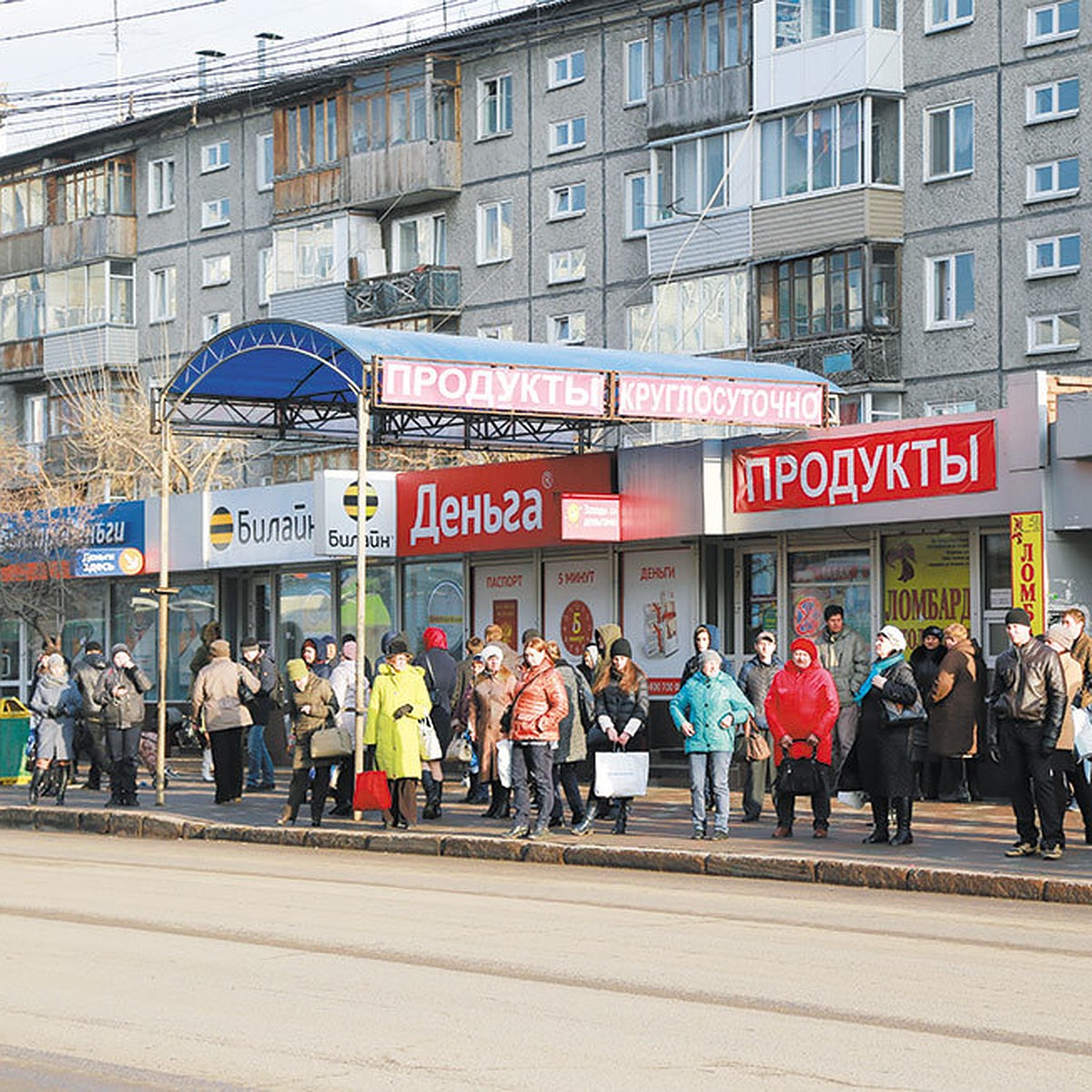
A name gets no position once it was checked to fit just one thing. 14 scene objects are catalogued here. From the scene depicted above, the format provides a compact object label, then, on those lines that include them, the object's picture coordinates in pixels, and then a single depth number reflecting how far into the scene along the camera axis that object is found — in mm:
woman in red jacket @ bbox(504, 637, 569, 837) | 18594
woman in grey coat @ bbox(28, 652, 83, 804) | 24734
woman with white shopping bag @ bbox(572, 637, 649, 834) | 19344
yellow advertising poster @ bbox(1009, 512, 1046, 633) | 20906
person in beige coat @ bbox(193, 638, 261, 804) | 23312
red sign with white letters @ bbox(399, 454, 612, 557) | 26266
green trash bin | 28516
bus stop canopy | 22359
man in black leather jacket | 16266
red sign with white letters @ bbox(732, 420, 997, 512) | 21562
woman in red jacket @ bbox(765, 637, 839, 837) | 18281
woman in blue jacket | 18391
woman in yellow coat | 20016
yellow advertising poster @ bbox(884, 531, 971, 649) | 22609
